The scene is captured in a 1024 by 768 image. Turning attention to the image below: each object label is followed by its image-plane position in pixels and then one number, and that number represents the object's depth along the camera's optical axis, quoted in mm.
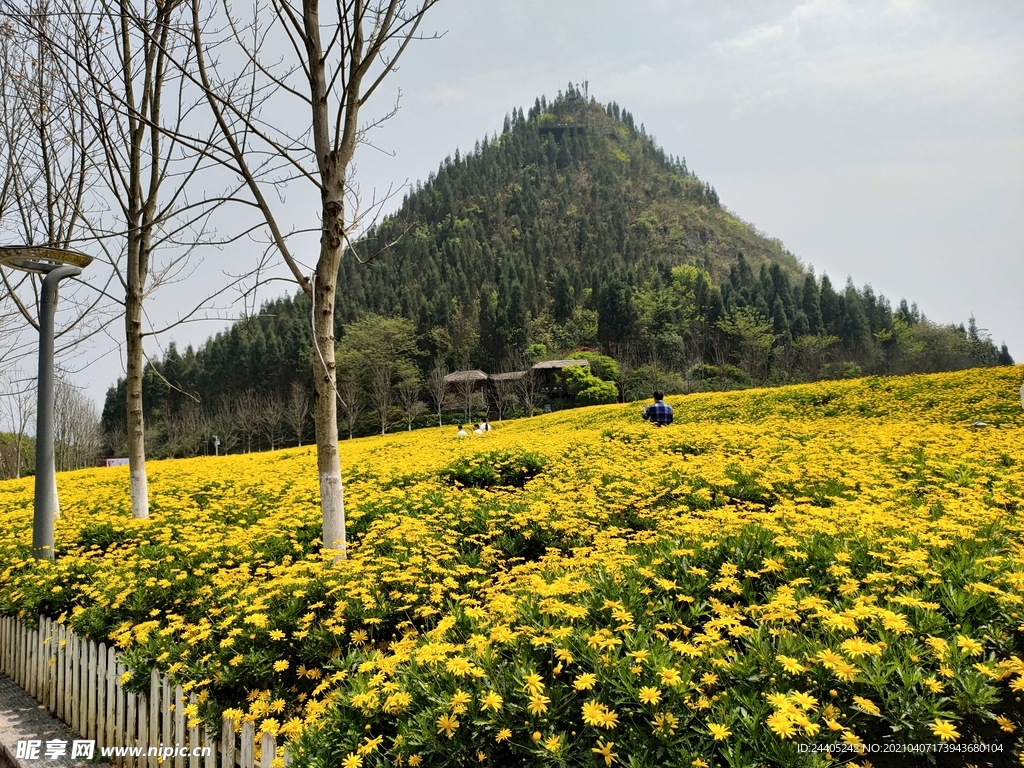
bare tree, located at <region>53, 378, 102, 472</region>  31469
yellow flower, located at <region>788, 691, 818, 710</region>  1820
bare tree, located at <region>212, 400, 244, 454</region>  49478
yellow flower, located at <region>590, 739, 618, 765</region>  1769
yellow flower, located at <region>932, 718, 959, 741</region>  1723
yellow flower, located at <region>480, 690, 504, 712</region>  1970
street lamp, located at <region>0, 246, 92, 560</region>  5387
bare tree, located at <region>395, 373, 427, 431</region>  47750
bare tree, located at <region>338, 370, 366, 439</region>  47522
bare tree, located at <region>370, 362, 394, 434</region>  46969
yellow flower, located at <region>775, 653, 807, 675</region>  1935
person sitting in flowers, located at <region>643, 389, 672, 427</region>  11617
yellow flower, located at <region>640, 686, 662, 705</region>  1860
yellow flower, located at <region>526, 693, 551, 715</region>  1923
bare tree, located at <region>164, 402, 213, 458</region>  49156
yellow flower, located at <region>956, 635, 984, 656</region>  2039
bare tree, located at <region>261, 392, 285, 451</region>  48312
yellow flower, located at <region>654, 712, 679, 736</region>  1816
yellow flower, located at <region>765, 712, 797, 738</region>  1685
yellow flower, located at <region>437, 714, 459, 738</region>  1958
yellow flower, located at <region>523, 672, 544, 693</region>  1996
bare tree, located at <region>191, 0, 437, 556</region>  4203
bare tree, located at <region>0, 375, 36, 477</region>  26970
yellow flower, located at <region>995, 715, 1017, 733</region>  1814
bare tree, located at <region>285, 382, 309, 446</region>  48281
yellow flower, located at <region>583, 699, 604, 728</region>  1847
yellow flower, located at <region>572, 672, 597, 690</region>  1979
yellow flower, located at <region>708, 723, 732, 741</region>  1750
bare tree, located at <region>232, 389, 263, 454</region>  48772
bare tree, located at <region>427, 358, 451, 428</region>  47594
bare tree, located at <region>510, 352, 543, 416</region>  45231
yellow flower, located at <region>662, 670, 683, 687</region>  1913
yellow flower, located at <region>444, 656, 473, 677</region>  2158
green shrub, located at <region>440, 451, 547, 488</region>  7762
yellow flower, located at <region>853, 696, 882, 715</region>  1798
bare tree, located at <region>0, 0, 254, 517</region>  6852
